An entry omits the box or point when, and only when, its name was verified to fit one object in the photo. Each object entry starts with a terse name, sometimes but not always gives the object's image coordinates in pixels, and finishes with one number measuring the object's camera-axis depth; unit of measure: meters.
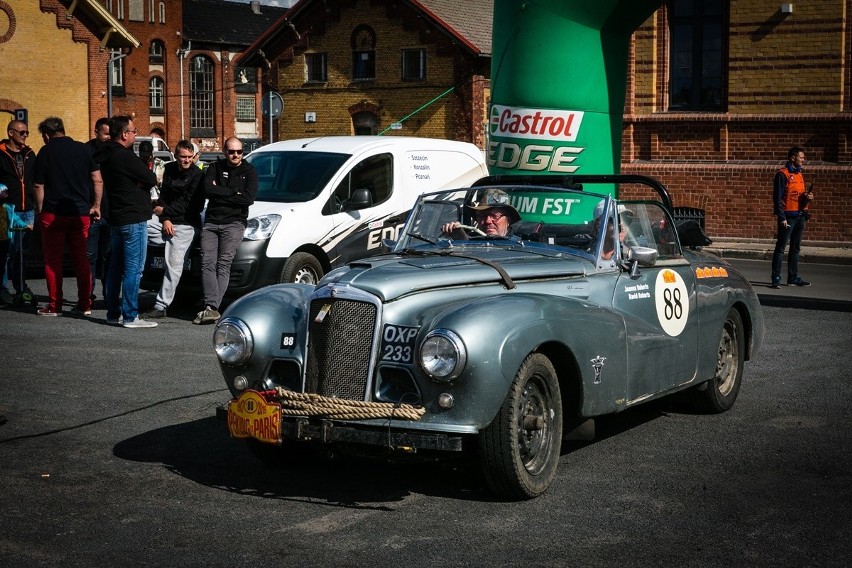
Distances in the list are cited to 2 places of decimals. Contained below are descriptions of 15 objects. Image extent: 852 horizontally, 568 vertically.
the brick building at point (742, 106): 23.69
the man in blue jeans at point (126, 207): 11.93
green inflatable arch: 14.19
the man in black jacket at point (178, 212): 12.65
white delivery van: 12.89
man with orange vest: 17.05
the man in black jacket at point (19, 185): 13.66
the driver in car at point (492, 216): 7.54
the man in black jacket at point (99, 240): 13.51
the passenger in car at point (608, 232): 7.19
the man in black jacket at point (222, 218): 12.36
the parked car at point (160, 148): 51.75
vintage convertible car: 5.73
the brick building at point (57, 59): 43.66
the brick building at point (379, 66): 39.28
